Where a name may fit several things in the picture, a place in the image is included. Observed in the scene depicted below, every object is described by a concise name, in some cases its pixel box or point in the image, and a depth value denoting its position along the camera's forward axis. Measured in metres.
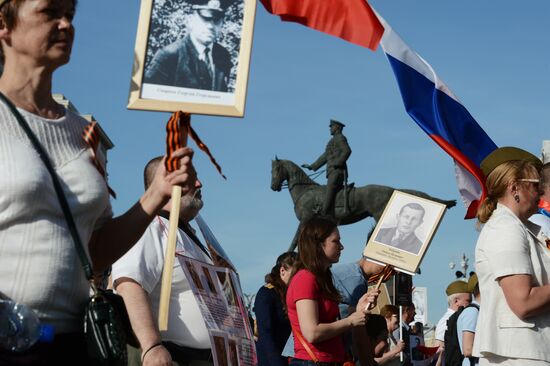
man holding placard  4.18
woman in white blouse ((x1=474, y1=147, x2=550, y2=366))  4.20
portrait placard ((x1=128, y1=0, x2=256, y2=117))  2.97
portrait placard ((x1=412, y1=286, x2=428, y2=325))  21.86
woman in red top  5.71
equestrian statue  27.52
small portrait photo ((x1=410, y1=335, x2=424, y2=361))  12.18
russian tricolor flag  7.68
